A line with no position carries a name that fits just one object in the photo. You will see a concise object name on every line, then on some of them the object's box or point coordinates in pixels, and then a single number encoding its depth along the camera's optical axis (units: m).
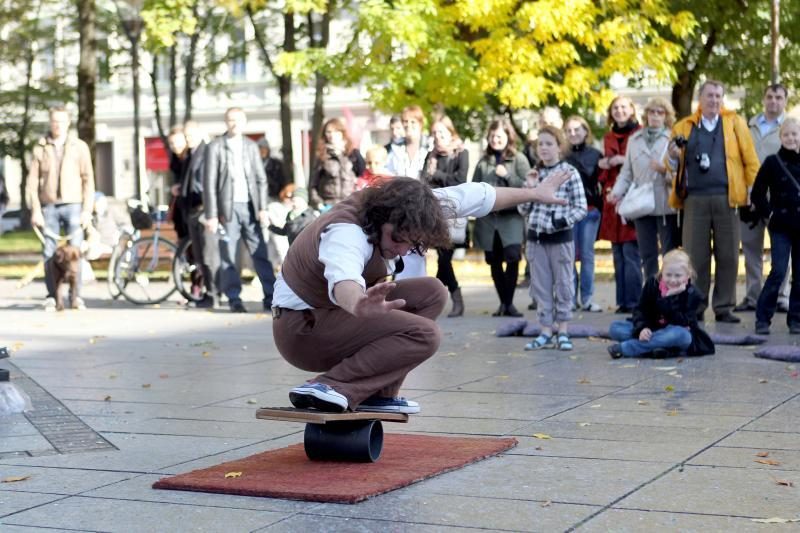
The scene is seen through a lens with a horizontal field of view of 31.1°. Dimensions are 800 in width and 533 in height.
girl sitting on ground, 10.59
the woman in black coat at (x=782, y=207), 12.01
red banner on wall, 58.25
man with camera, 12.73
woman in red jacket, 14.43
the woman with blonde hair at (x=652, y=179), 13.59
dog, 16.28
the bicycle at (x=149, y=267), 17.02
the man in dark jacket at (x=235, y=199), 15.62
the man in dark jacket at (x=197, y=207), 16.17
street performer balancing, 6.21
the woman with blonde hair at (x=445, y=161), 13.98
